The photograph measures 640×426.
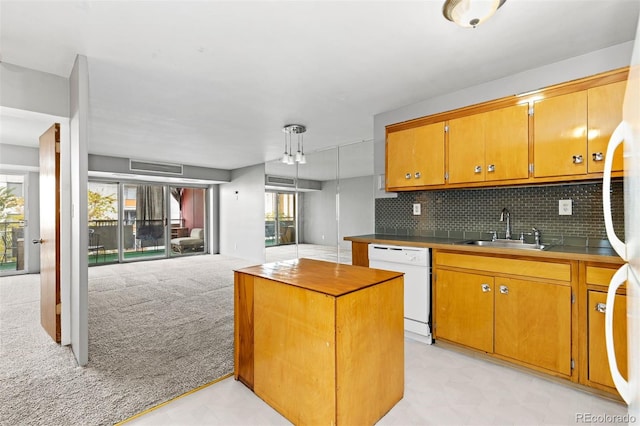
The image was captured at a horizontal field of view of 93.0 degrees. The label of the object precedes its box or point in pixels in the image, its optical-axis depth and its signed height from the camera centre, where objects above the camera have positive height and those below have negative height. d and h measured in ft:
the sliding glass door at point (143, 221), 22.45 -0.67
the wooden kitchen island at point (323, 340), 4.92 -2.35
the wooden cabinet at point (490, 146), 8.23 +1.86
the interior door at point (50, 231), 9.16 -0.54
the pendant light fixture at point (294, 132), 13.60 +3.75
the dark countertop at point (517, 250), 6.37 -0.97
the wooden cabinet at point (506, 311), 6.89 -2.55
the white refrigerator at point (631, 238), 2.80 -0.34
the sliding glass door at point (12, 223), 17.83 -0.54
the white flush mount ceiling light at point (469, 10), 5.33 +3.63
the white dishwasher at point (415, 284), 9.03 -2.22
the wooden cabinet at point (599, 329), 6.05 -2.47
